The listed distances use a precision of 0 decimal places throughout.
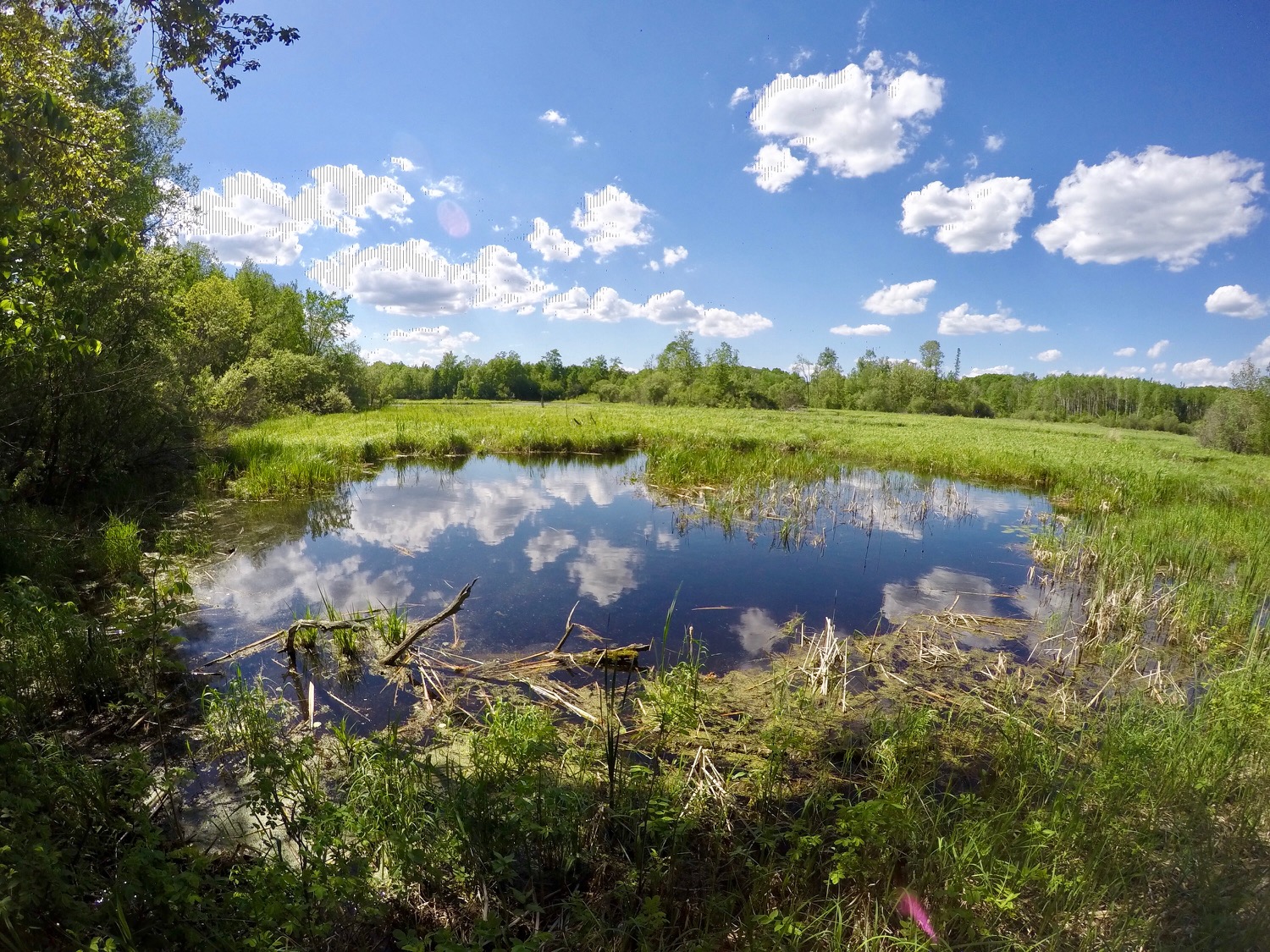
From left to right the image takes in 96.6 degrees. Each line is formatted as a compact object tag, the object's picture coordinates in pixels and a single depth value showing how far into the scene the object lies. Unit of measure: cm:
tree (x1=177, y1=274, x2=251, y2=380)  1585
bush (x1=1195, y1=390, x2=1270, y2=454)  3738
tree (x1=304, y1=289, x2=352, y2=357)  4972
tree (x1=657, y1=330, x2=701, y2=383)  9341
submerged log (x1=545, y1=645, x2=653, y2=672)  609
